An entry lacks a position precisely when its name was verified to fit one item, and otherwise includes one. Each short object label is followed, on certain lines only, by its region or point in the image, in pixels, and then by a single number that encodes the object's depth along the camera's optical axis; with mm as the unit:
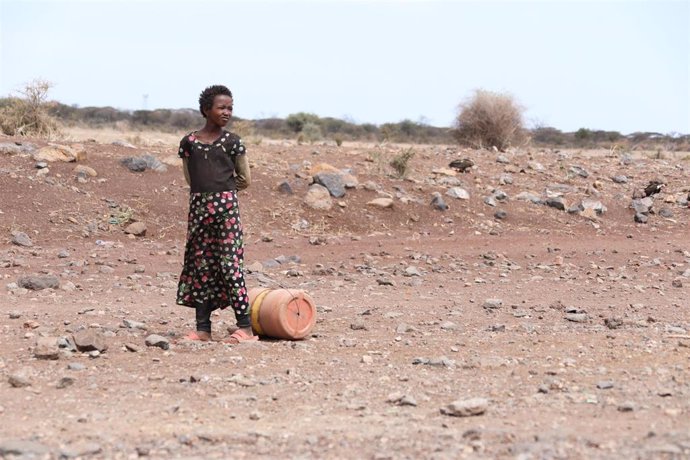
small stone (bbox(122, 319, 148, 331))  13008
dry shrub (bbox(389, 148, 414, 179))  30203
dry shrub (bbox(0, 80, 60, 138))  31703
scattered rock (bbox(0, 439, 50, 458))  7379
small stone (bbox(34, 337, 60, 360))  10852
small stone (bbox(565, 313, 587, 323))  14484
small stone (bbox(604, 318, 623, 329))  13812
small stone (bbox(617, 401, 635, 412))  8461
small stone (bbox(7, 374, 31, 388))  9672
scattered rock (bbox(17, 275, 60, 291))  16547
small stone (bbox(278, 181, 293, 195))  27172
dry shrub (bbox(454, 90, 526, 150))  42469
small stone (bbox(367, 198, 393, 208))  26859
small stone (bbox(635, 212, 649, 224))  29078
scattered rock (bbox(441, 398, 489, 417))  8477
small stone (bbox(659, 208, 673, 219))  29859
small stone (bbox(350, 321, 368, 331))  13461
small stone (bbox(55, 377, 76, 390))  9711
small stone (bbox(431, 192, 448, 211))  27594
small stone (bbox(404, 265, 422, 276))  19750
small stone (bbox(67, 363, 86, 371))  10430
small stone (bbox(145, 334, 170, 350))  11711
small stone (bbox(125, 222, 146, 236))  23250
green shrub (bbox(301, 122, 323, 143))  63500
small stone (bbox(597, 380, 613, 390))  9350
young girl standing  12062
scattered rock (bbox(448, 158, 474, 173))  32281
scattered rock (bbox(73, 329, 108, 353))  11219
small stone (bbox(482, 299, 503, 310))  15734
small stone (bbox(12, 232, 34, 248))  21469
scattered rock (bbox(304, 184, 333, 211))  26266
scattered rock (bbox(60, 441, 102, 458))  7387
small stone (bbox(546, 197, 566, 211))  29209
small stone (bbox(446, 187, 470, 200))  28812
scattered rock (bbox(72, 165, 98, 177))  26000
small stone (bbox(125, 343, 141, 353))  11484
